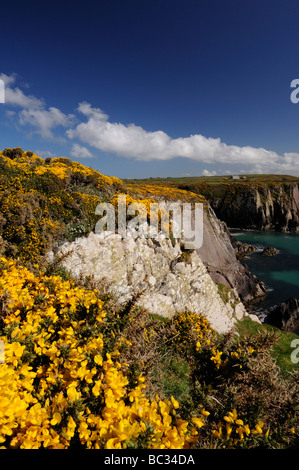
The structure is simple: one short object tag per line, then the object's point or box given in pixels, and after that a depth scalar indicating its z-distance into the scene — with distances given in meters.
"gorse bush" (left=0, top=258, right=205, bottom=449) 2.16
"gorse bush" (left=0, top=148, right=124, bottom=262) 10.82
